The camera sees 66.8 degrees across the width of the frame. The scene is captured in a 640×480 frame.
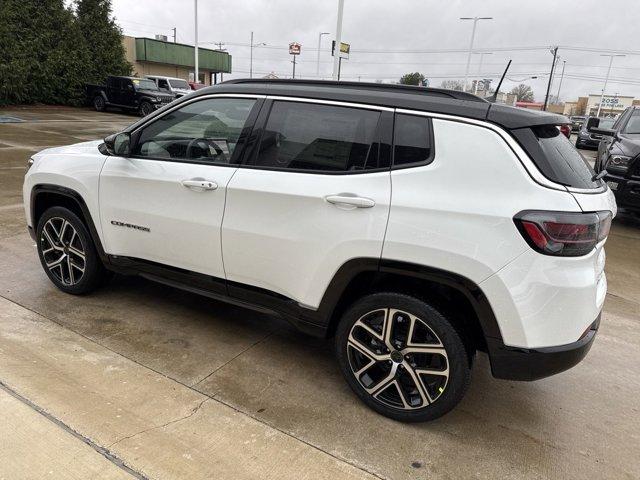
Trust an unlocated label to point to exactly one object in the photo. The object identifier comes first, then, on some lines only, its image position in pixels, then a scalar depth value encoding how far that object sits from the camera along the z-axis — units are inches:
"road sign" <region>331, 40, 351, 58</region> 673.5
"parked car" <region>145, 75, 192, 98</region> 928.9
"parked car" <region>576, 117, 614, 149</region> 757.3
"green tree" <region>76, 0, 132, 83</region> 981.8
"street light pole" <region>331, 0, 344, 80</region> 634.7
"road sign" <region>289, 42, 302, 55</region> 1599.7
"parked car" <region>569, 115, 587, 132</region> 998.0
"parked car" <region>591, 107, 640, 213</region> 272.1
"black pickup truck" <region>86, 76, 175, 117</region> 887.1
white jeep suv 89.8
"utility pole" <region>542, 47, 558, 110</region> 1621.7
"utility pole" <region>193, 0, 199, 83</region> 1199.6
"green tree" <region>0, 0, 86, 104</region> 832.3
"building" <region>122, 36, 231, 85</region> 1549.0
